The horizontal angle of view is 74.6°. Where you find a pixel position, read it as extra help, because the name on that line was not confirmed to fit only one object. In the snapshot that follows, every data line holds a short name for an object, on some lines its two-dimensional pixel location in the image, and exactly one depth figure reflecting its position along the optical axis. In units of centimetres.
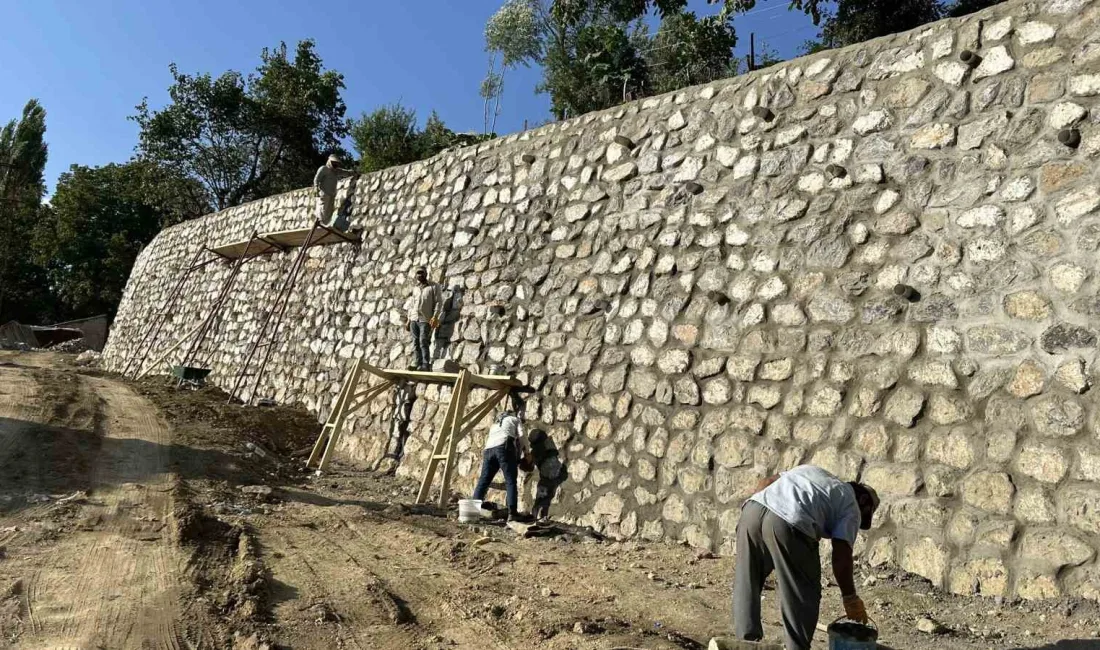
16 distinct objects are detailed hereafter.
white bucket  641
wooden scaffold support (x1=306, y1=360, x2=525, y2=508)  710
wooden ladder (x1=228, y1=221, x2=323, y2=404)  1191
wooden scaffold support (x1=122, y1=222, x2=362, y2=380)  1180
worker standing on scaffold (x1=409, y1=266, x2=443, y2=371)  854
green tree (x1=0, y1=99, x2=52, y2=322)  3189
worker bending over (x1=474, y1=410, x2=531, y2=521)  661
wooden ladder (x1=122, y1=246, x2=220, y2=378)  1619
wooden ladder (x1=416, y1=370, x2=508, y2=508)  699
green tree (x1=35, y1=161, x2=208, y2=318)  3138
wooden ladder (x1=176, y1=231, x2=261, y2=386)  1420
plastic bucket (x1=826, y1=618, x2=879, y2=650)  294
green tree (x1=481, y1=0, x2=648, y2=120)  1898
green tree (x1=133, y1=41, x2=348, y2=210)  2581
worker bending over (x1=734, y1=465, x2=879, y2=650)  314
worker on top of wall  1170
